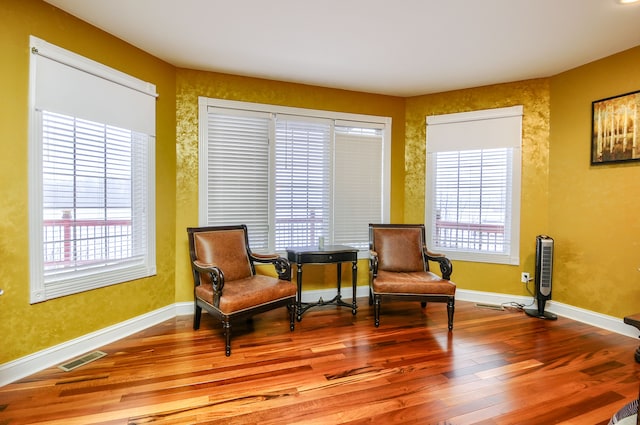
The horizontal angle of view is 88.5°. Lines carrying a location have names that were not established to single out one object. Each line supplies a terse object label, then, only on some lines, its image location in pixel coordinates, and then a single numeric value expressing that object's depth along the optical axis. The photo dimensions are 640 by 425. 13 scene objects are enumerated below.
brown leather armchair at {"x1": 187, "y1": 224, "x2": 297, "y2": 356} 2.70
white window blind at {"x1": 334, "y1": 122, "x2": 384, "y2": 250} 4.16
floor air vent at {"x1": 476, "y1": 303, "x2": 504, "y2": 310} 3.82
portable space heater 3.49
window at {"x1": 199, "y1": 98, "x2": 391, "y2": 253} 3.61
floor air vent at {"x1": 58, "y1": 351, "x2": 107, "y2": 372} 2.41
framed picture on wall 2.98
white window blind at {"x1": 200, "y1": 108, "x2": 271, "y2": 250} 3.58
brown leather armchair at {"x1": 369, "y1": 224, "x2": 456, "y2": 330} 3.21
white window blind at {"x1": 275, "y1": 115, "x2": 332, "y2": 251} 3.88
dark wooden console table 3.43
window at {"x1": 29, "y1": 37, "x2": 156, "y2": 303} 2.35
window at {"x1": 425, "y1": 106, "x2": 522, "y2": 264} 3.85
